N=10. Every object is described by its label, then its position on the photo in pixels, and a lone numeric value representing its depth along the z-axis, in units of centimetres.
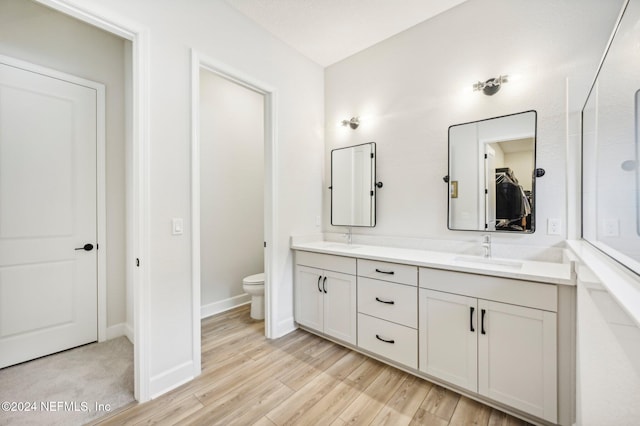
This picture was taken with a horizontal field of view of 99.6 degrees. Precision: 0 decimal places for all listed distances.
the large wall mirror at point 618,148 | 79
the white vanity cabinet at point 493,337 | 142
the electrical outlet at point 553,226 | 177
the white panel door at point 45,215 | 204
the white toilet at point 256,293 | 290
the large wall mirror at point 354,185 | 270
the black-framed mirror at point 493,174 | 187
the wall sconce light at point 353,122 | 280
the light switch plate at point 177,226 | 182
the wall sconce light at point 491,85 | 195
